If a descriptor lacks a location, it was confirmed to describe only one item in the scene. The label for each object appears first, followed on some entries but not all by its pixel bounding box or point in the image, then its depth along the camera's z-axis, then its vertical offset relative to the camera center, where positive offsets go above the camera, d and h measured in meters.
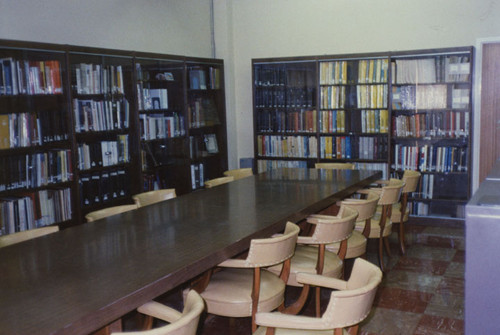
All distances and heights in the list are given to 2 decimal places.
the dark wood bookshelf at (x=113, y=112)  4.36 +0.08
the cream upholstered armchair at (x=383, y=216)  4.44 -0.89
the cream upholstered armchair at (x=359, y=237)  3.85 -0.94
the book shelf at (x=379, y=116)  6.10 -0.03
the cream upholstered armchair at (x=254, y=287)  2.74 -0.94
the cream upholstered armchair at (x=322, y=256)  3.20 -0.94
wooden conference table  1.94 -0.65
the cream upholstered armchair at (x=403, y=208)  5.03 -0.91
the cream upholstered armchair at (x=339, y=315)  2.07 -0.79
